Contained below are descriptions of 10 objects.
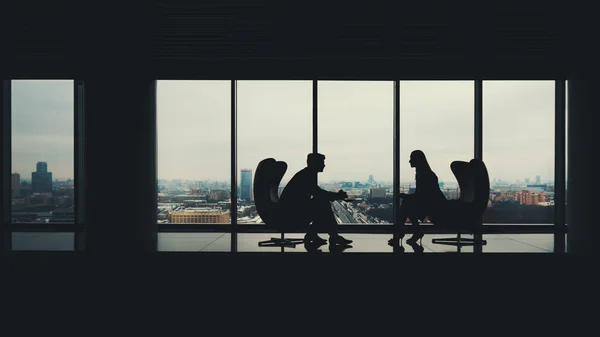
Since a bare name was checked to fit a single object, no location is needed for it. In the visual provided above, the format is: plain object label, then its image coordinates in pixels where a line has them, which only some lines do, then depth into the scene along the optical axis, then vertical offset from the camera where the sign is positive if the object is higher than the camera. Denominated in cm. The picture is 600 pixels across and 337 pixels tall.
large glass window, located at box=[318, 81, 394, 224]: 678 +35
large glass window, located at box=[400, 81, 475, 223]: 679 +71
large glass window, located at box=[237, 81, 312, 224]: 680 +63
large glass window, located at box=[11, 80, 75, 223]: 689 +20
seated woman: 518 -41
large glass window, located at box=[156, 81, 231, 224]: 680 +27
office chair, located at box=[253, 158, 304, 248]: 499 -44
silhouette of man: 505 -47
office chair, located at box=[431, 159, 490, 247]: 511 -52
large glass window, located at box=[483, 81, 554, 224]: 687 +25
